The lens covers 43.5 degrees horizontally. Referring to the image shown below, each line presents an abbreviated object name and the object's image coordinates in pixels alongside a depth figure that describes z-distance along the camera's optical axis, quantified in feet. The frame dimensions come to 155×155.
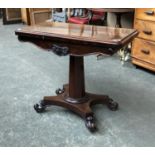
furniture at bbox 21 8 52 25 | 11.30
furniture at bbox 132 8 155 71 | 5.89
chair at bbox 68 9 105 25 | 7.78
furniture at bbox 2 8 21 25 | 12.25
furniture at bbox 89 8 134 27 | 6.45
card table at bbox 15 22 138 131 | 3.64
